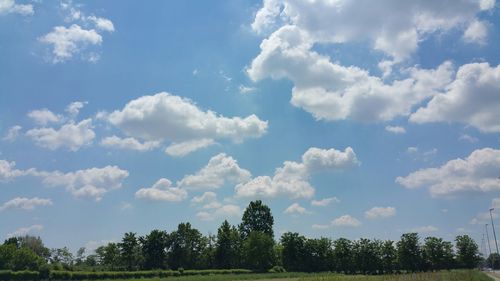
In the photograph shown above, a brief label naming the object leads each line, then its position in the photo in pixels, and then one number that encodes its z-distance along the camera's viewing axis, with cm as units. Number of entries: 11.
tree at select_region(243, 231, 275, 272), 9706
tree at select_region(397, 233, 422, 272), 9256
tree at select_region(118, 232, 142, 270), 10062
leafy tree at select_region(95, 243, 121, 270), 10369
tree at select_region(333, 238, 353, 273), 9688
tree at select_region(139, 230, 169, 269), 10056
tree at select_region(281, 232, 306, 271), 9938
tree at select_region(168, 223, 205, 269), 10119
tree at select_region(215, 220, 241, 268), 10288
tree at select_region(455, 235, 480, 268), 9306
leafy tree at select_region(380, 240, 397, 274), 9375
